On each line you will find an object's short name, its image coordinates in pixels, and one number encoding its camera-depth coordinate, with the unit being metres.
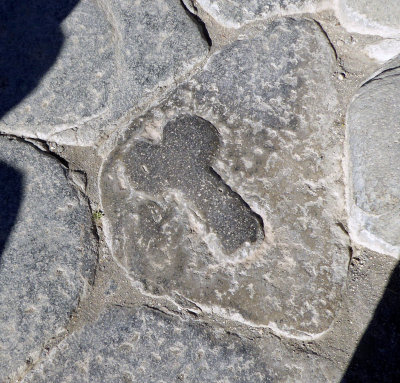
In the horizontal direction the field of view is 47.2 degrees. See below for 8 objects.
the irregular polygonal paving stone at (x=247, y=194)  1.46
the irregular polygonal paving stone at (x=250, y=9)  1.63
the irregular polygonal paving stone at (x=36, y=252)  1.45
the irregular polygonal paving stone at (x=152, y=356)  1.43
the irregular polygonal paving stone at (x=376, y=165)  1.40
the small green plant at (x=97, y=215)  1.54
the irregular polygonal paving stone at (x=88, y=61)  1.58
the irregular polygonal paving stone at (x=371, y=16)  1.57
